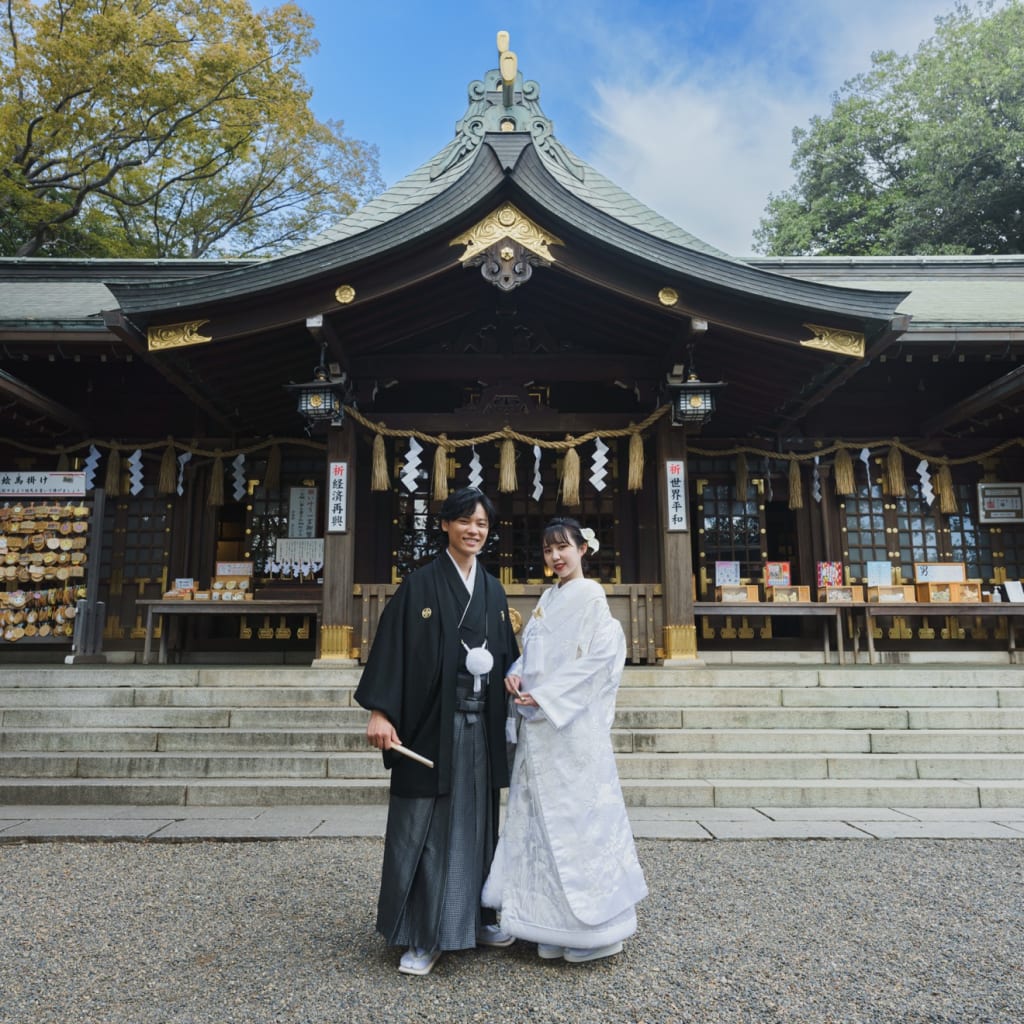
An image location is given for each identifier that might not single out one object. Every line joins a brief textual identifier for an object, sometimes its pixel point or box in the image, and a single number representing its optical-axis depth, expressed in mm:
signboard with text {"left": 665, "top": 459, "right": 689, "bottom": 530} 8148
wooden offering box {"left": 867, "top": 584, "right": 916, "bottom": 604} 9172
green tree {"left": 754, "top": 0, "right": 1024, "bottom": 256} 23797
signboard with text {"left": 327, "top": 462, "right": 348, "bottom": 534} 8039
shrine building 7516
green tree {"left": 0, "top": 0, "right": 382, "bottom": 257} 17047
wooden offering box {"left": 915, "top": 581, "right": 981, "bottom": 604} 9227
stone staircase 5645
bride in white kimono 3033
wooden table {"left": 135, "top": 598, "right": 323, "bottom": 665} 8648
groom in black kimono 3020
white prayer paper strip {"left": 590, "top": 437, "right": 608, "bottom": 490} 8453
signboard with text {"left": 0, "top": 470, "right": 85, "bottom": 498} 8672
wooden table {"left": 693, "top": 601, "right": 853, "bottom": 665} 8773
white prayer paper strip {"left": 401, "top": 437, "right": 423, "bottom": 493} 8328
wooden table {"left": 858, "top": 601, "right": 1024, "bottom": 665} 8977
